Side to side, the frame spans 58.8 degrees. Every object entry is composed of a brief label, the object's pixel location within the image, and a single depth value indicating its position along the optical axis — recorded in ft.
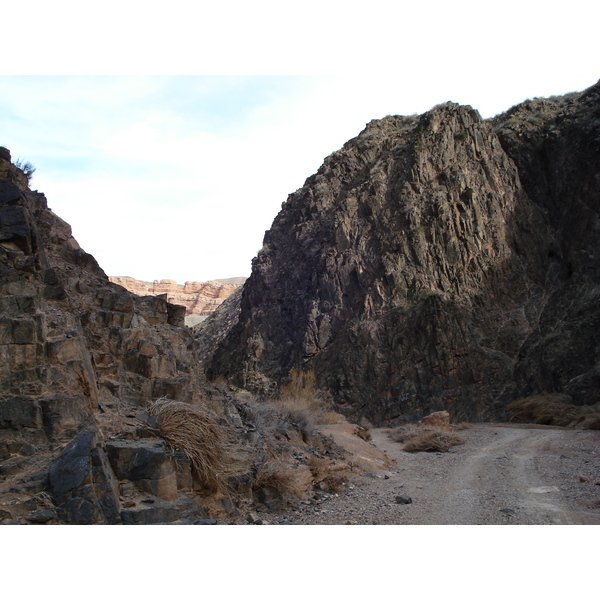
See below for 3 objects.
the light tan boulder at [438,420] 62.08
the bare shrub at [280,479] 25.53
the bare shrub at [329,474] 28.89
